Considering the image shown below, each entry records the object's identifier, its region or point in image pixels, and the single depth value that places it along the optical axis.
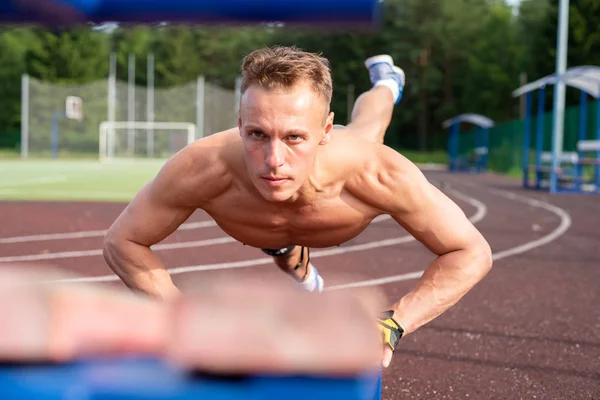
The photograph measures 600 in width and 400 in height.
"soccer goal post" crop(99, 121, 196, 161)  40.25
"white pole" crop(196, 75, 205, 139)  38.72
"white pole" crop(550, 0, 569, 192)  19.33
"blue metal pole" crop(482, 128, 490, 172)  35.41
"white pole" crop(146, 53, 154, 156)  40.72
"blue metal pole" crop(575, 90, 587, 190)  19.39
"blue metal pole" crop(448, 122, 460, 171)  38.51
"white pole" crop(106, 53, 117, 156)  40.25
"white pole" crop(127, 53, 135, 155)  40.40
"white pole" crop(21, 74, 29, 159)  37.62
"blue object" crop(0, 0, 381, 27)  0.76
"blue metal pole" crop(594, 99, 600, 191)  19.03
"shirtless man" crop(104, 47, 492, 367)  2.47
